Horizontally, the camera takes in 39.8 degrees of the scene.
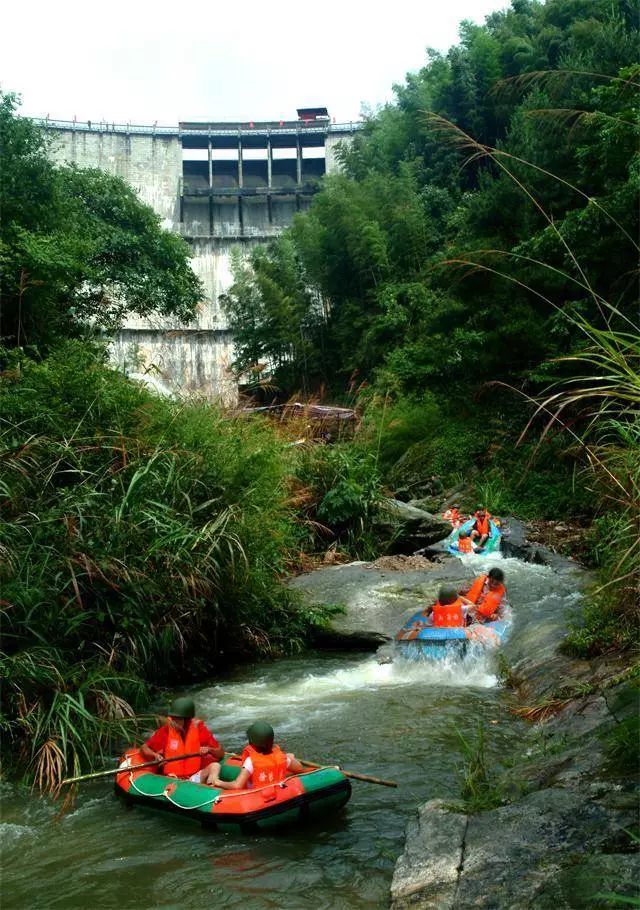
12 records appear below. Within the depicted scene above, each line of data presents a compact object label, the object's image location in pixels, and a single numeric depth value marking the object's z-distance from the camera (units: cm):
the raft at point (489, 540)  1354
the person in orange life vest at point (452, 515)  1498
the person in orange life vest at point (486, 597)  984
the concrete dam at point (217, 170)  4659
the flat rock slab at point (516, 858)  333
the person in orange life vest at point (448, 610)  932
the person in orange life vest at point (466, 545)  1339
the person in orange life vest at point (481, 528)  1384
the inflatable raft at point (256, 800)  527
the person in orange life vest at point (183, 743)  594
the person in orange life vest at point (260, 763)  550
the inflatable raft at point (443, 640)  890
